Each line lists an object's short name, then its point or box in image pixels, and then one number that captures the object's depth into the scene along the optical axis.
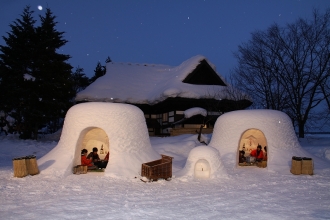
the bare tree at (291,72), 18.31
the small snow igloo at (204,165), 8.84
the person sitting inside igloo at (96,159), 10.27
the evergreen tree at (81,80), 35.12
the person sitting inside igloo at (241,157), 12.49
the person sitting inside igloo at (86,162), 9.92
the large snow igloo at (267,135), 10.70
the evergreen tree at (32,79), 18.08
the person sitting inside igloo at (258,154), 11.99
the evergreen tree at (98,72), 38.10
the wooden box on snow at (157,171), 8.26
